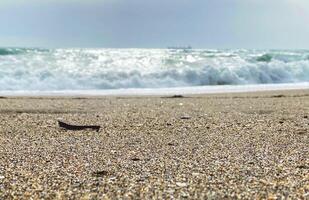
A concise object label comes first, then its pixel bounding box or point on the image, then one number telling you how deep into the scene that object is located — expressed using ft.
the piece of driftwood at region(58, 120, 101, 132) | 20.15
